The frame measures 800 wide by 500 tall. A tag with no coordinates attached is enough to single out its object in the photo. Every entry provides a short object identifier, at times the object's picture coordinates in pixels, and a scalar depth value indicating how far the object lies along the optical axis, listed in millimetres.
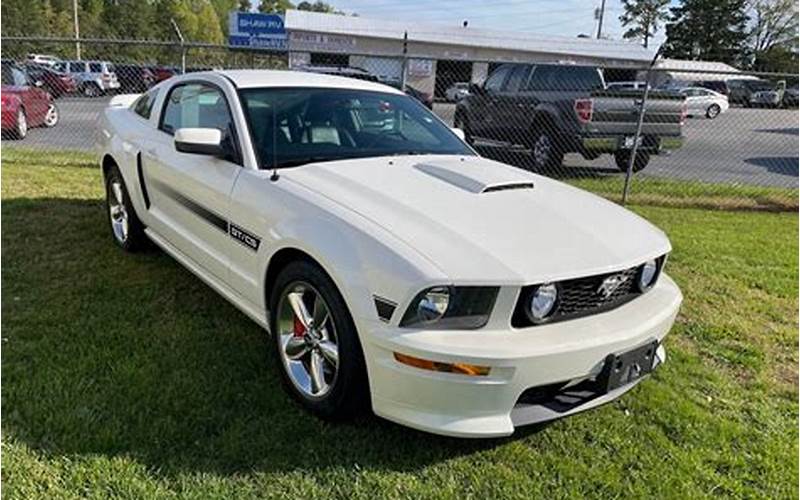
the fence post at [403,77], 8334
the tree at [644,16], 78625
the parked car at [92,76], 25156
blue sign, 35812
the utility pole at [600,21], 67912
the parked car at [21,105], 11522
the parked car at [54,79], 16234
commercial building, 33906
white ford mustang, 2336
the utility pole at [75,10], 45291
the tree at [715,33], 68875
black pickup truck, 9445
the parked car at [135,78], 18781
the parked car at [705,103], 30203
